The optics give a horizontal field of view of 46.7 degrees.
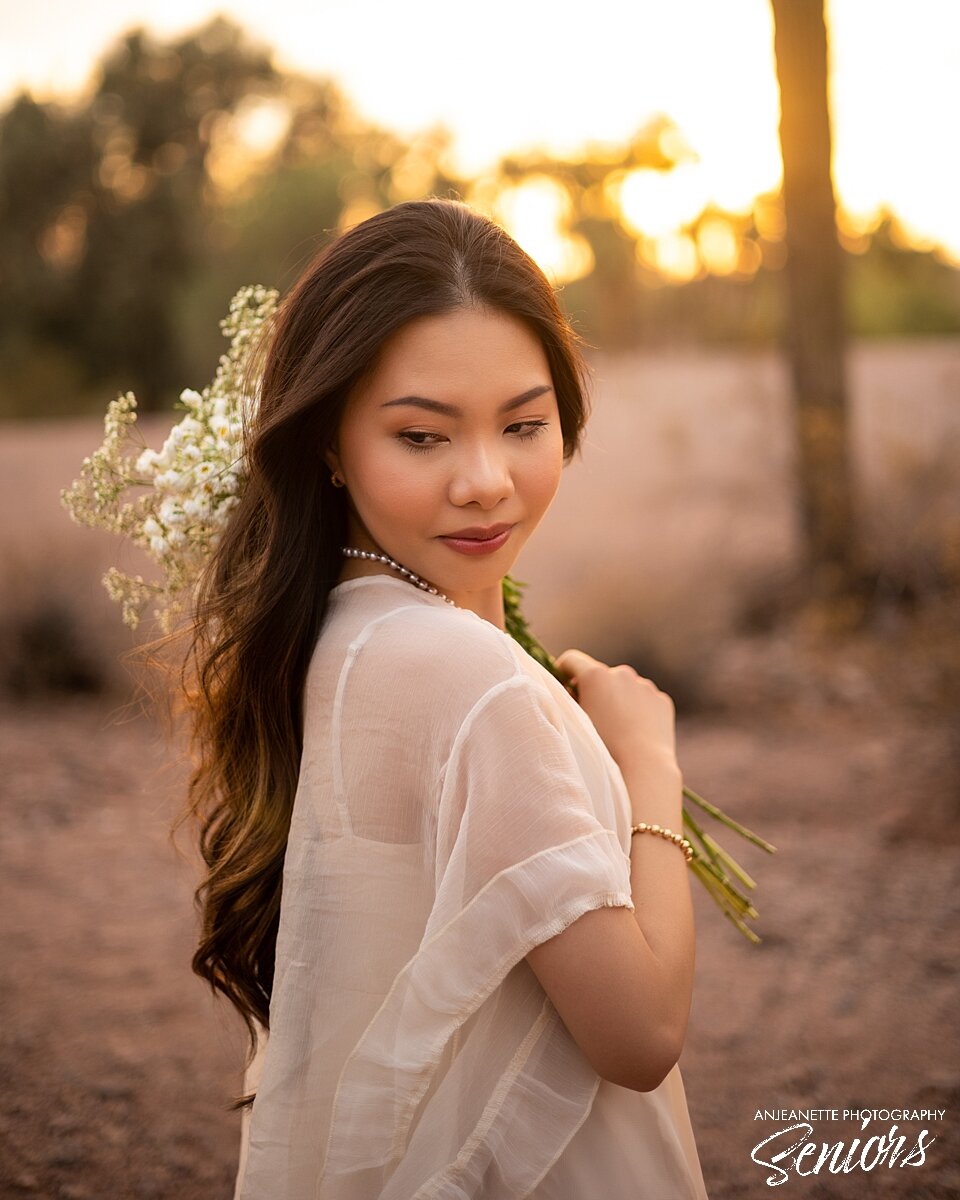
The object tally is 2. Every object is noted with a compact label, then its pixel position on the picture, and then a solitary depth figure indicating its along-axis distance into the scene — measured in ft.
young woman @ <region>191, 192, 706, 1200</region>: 4.54
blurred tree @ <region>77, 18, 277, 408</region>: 82.43
